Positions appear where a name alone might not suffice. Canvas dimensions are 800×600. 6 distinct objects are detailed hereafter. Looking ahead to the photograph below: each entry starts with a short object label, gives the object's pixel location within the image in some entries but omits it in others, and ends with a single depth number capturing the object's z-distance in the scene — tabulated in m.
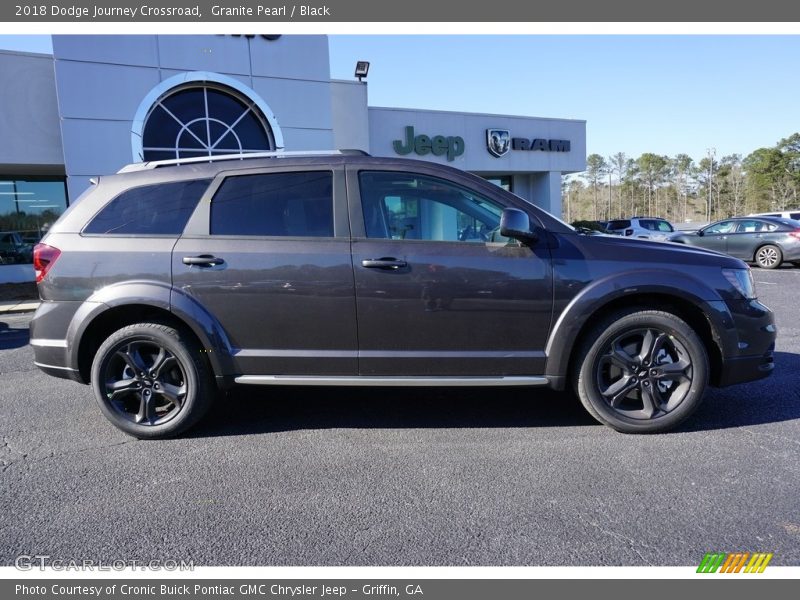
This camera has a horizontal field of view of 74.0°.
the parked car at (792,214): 25.31
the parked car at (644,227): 21.86
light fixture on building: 17.45
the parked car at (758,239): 14.14
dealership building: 12.15
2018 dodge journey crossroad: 3.56
